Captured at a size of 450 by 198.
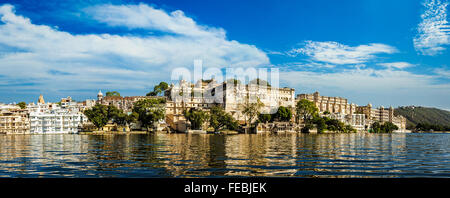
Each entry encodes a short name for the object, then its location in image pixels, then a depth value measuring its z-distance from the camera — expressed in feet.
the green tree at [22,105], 411.95
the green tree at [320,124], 361.92
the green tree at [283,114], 370.73
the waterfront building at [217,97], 386.11
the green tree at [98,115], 299.54
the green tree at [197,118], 310.86
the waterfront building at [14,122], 293.61
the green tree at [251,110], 352.69
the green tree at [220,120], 313.94
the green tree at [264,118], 363.76
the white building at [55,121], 306.55
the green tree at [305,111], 392.88
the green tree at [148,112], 313.73
